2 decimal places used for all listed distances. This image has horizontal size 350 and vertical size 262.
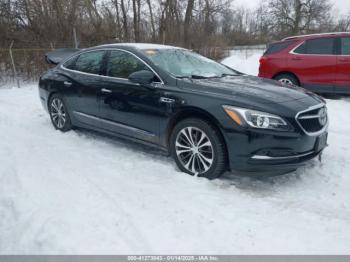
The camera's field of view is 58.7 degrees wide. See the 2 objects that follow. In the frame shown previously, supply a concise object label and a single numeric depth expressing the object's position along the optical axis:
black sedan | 3.21
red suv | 7.39
